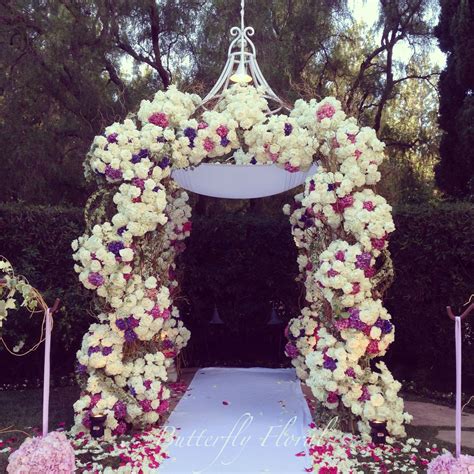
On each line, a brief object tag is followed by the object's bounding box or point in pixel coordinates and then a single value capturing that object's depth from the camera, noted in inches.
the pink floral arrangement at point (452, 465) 110.2
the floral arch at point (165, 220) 170.7
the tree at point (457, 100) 357.1
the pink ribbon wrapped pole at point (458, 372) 116.7
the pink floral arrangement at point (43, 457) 116.2
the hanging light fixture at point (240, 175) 197.8
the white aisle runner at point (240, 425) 149.0
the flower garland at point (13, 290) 120.8
